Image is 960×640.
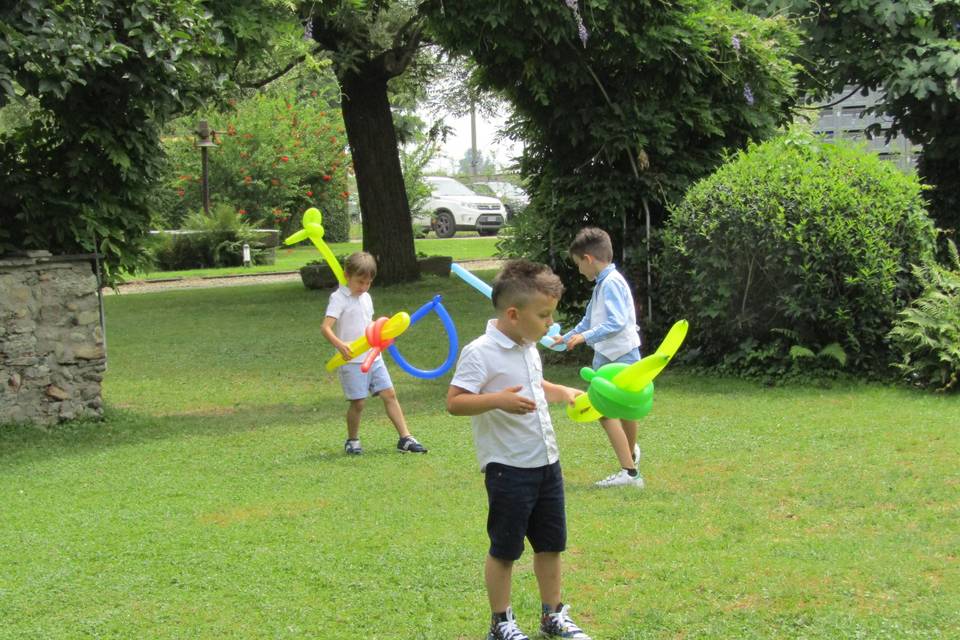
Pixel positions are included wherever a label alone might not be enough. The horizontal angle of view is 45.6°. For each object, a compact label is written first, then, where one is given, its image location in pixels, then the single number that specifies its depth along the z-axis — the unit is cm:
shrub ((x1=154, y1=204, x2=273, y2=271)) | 2692
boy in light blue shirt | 676
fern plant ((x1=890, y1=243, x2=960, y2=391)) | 928
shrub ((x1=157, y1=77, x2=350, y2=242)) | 3219
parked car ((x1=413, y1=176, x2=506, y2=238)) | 3622
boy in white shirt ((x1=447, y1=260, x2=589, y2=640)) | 429
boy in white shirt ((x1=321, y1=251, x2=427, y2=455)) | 802
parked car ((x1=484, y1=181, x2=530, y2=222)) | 3651
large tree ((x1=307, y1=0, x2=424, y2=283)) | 1794
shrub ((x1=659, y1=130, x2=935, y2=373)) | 991
